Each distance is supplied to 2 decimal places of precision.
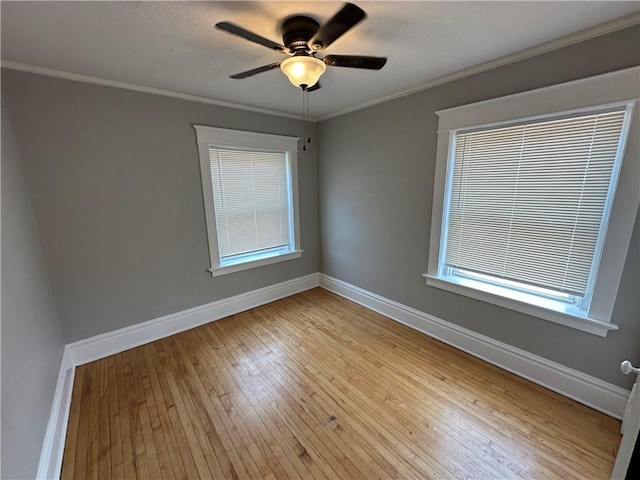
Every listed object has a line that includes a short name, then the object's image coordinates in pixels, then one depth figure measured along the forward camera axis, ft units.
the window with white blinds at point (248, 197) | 9.37
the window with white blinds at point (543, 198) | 5.31
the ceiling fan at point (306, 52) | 4.28
